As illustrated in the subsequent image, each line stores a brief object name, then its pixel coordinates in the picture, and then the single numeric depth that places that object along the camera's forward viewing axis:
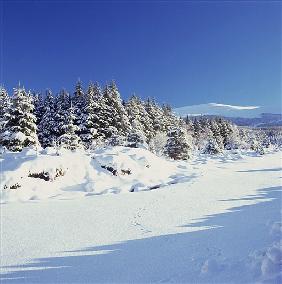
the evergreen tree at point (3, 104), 28.96
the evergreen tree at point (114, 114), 41.32
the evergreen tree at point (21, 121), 27.02
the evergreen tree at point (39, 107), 46.25
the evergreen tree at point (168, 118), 63.27
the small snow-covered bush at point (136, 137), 39.47
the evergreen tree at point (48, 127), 38.84
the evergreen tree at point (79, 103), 40.16
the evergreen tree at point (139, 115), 51.46
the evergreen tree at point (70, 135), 32.09
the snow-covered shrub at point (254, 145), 66.57
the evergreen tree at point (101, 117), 39.84
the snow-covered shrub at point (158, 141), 46.39
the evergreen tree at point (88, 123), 38.25
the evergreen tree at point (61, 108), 38.08
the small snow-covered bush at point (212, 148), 51.97
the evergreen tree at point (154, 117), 60.19
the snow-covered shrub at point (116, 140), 37.19
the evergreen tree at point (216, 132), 71.95
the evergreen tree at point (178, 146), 40.53
